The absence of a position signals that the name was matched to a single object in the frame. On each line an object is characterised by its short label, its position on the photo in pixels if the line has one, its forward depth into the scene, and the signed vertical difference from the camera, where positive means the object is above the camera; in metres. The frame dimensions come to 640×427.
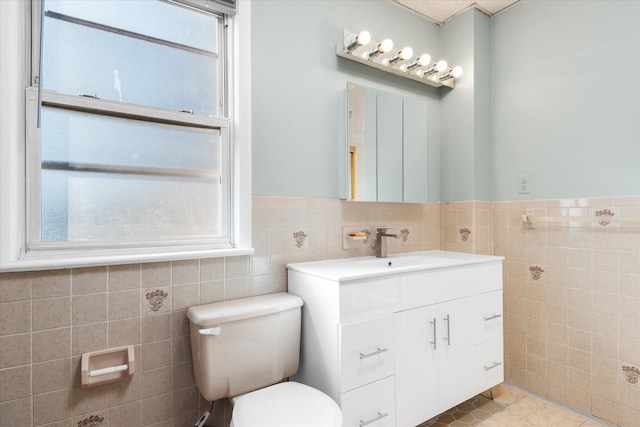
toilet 1.12 -0.57
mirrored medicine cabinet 1.82 +0.39
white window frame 1.11 +0.12
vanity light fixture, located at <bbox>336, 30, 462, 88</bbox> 1.81 +0.90
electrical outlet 2.02 +0.18
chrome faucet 1.91 -0.15
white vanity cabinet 1.33 -0.54
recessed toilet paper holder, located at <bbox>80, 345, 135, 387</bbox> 1.18 -0.53
